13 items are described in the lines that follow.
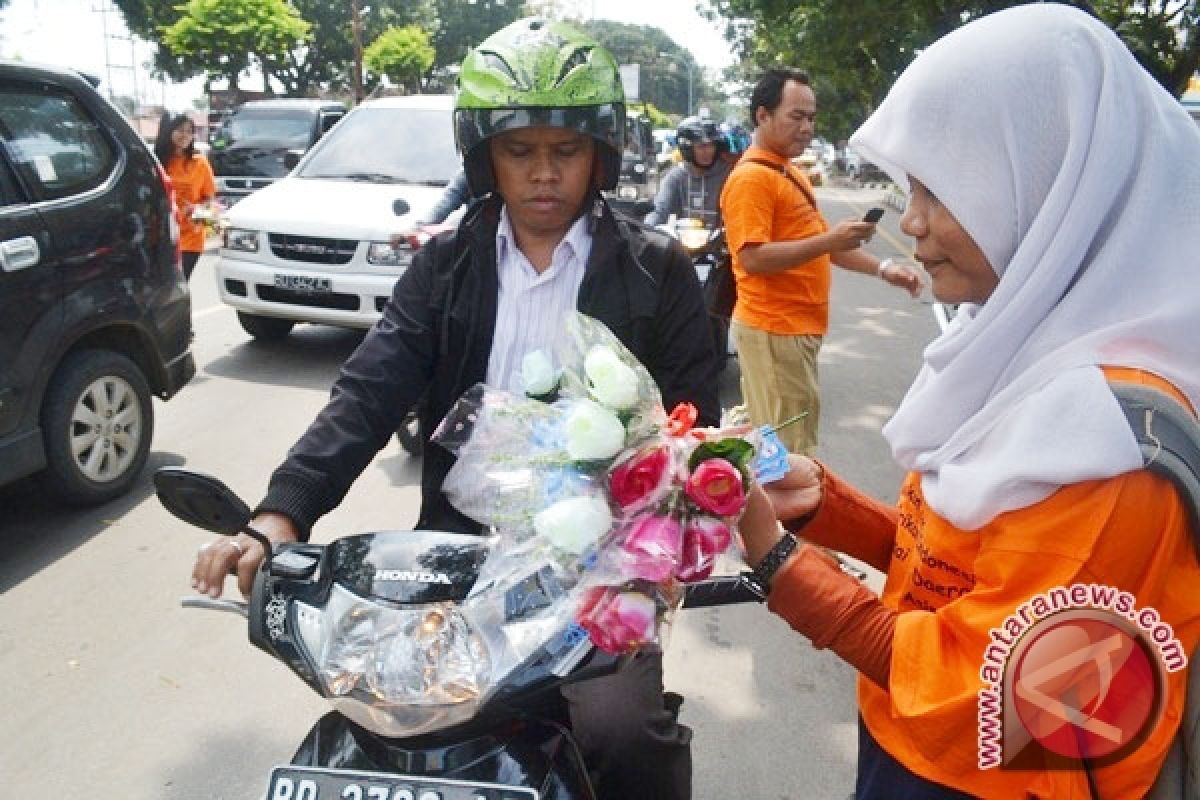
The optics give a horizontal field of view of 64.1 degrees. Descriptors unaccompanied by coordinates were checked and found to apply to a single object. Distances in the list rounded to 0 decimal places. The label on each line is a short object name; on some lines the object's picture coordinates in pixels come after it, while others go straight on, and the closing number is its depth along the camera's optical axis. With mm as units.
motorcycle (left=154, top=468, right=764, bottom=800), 1324
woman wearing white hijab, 1113
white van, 6844
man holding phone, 3791
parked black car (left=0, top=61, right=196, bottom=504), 3949
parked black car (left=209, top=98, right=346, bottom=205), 14297
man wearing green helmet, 1858
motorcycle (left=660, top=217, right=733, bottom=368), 5055
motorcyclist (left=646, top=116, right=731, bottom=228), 7547
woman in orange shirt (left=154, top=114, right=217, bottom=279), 8171
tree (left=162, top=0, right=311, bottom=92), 28922
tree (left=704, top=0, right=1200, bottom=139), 9977
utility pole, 33281
